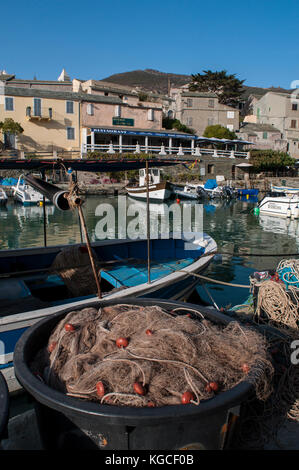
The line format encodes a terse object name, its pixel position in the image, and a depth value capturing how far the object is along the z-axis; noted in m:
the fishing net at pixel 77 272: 6.48
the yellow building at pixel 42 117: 38.72
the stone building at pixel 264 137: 54.78
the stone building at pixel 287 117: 55.88
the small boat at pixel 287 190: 30.78
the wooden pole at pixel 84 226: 4.33
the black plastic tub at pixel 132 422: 2.07
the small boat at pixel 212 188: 35.62
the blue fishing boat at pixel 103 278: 4.91
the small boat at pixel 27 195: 27.67
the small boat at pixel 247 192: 37.78
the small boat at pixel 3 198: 27.14
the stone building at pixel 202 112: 54.41
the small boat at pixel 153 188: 30.90
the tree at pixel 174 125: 52.16
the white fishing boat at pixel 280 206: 24.72
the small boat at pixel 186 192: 33.84
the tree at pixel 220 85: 64.00
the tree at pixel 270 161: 44.88
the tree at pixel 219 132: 50.30
